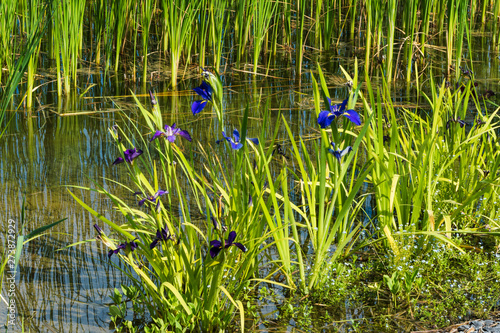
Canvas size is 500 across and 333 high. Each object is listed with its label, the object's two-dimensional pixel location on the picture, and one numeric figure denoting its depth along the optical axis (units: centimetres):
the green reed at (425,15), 979
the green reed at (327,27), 1203
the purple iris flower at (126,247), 322
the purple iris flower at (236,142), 317
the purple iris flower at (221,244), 299
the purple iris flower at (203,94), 320
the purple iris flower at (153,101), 314
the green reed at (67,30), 831
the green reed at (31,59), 727
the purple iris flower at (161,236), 324
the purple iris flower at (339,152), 367
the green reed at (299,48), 1028
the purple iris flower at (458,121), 534
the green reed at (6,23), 753
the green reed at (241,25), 1027
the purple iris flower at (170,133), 315
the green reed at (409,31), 952
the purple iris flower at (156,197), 321
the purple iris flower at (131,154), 325
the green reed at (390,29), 960
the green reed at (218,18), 981
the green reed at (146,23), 918
